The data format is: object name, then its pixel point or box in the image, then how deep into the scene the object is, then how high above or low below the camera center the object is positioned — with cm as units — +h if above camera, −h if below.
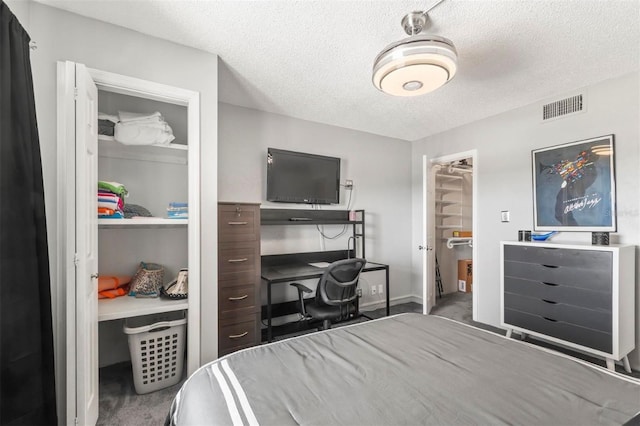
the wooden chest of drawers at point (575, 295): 220 -70
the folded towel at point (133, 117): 200 +68
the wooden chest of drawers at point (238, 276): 251 -57
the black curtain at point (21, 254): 118 -18
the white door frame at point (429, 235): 351 -28
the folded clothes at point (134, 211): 205 +2
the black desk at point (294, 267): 267 -60
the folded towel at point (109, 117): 196 +66
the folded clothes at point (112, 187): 186 +17
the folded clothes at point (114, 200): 183 +8
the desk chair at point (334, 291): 258 -72
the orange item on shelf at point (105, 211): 182 +1
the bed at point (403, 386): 92 -65
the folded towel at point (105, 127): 196 +59
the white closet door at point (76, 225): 147 -6
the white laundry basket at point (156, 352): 203 -100
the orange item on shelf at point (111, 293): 203 -57
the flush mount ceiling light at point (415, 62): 160 +85
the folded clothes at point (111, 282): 205 -50
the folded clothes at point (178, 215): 210 -1
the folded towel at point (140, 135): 198 +54
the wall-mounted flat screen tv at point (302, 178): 323 +41
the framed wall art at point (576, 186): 253 +24
